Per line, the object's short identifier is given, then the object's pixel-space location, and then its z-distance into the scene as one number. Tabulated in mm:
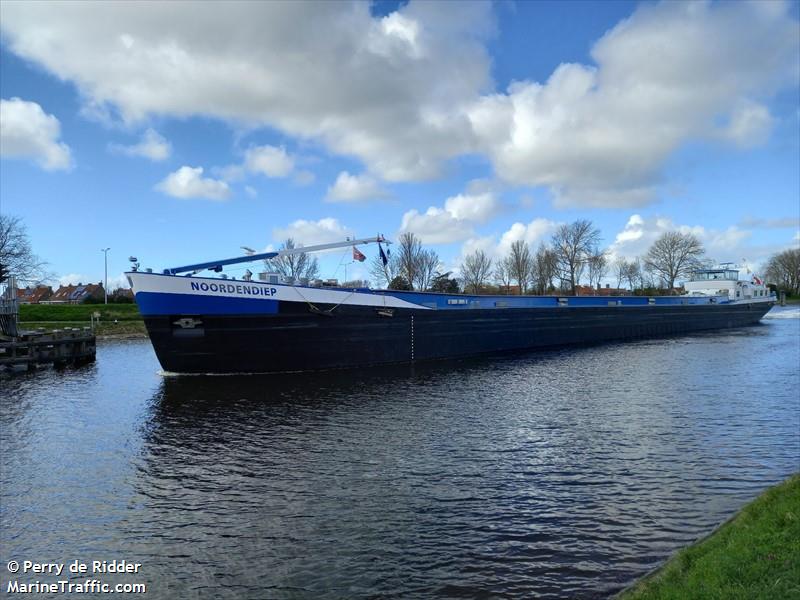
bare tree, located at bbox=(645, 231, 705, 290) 91469
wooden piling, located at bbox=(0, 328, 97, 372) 24234
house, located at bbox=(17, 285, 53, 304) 111875
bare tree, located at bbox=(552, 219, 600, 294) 78562
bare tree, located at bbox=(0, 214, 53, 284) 51591
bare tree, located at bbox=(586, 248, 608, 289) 81325
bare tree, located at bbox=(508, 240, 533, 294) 81850
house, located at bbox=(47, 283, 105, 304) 109425
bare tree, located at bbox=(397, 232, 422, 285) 71375
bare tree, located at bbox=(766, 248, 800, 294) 116062
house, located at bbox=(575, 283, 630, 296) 91300
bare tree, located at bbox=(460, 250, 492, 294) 82938
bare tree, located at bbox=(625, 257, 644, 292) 101688
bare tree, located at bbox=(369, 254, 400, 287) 70500
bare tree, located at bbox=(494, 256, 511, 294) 84344
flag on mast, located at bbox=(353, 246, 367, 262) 23438
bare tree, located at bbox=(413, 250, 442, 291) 72938
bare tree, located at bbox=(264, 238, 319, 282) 69812
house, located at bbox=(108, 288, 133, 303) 82850
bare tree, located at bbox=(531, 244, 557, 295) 79562
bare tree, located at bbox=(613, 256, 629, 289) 102000
